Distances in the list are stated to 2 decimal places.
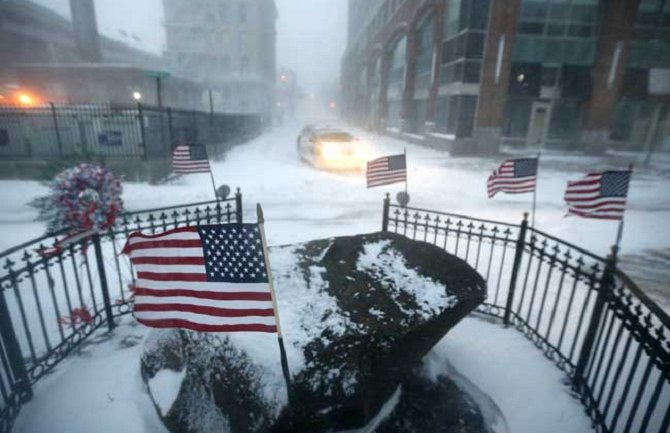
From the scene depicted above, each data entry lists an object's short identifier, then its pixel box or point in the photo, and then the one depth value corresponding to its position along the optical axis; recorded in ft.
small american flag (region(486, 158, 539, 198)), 21.18
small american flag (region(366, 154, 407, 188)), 24.41
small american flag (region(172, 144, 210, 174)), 25.34
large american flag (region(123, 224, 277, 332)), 7.90
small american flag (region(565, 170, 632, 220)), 17.53
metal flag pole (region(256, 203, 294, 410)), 7.50
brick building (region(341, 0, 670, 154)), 65.41
